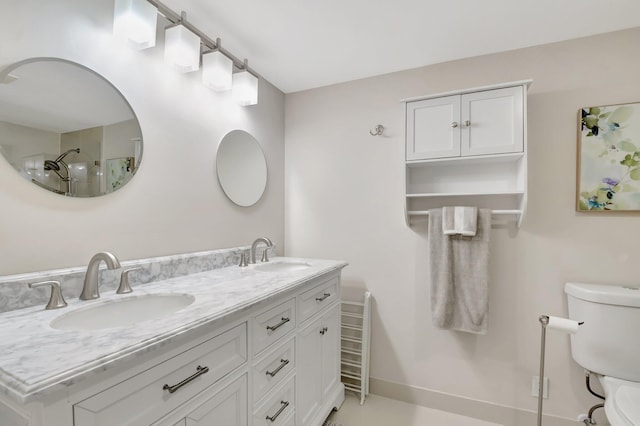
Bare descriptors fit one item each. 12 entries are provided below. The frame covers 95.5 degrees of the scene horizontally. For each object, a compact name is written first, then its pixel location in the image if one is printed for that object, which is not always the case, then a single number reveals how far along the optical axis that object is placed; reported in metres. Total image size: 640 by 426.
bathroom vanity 0.59
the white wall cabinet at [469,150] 1.63
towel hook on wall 2.08
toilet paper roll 1.36
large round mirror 0.97
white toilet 1.38
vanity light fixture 1.20
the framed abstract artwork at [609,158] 1.56
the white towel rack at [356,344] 2.05
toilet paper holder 1.37
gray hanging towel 1.72
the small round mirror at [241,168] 1.79
